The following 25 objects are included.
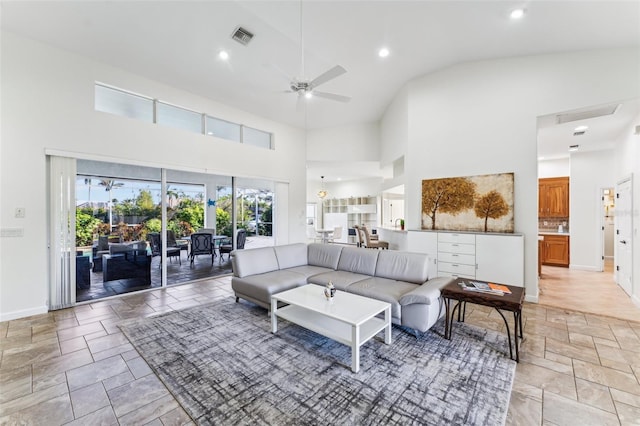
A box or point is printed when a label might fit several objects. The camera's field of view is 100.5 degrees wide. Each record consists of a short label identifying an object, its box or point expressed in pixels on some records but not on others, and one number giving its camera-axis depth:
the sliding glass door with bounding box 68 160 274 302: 4.25
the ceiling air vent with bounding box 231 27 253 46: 3.79
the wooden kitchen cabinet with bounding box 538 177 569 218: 7.14
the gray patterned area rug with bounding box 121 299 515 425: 1.85
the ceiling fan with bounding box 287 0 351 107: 3.16
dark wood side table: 2.48
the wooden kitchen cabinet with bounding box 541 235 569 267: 6.75
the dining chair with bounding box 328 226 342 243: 11.09
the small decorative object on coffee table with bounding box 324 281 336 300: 2.90
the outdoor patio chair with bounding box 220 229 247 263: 6.19
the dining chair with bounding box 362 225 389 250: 6.82
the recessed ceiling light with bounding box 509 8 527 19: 3.26
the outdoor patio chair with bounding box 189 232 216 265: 5.65
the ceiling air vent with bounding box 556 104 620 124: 3.92
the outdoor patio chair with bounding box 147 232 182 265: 4.93
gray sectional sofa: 2.90
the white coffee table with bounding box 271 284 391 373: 2.36
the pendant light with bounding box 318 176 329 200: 11.63
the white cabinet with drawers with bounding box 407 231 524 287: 4.14
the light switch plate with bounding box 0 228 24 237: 3.46
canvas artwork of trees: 4.40
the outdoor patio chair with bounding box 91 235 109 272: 4.34
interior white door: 4.38
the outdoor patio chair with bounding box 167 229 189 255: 5.15
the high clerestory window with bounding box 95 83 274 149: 4.36
